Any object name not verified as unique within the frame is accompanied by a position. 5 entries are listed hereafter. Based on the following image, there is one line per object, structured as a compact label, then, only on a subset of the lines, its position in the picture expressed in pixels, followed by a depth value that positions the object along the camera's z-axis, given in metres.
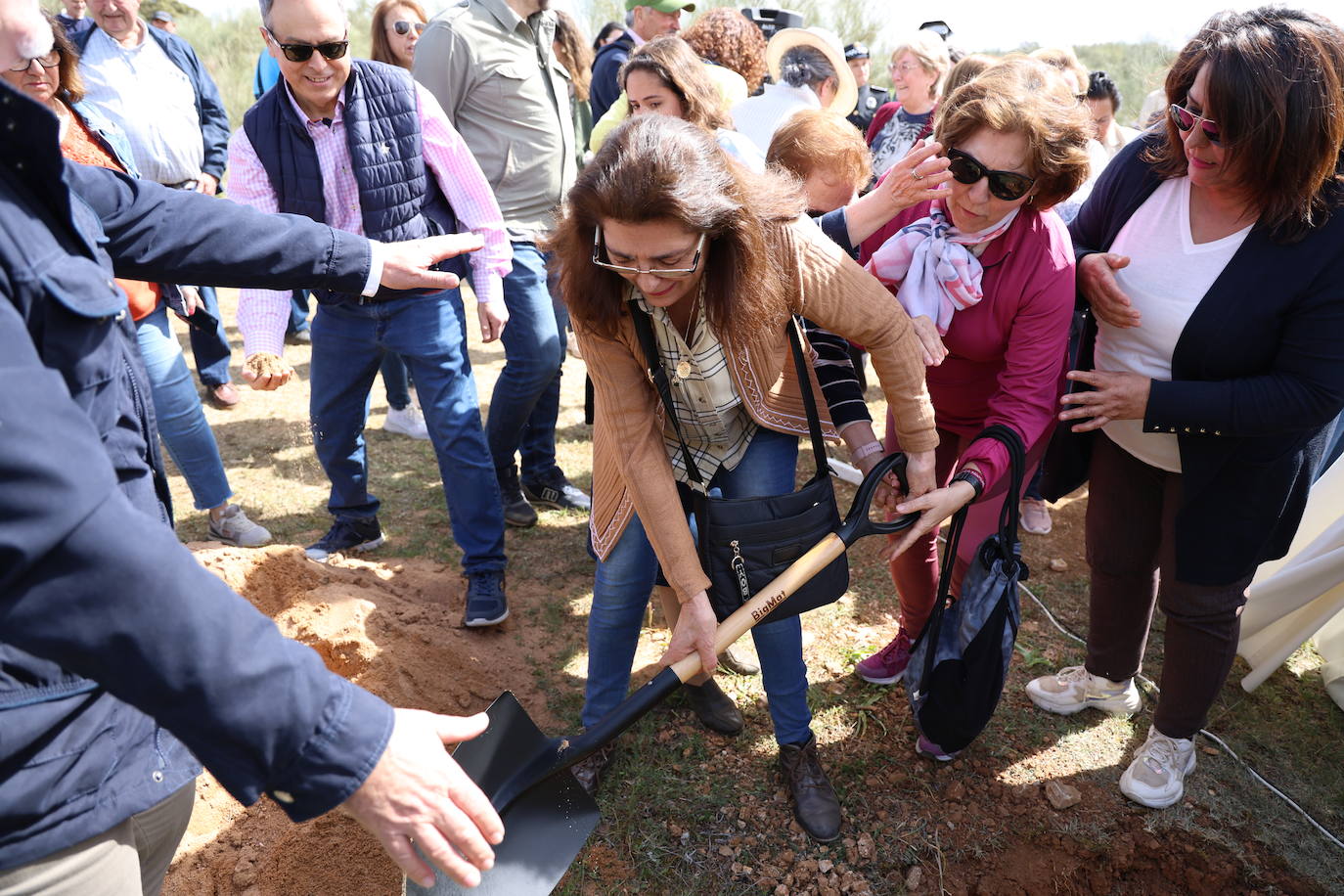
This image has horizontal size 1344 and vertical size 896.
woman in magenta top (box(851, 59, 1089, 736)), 2.16
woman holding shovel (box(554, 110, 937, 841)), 1.84
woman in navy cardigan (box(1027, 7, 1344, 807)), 1.89
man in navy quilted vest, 2.92
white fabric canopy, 2.96
